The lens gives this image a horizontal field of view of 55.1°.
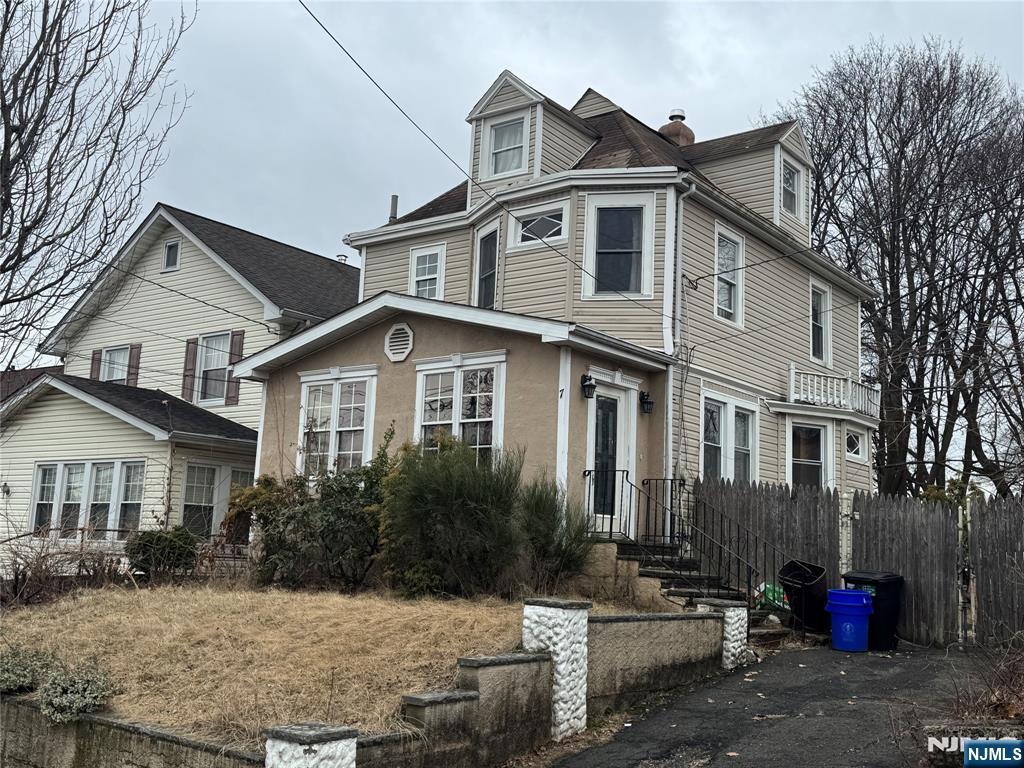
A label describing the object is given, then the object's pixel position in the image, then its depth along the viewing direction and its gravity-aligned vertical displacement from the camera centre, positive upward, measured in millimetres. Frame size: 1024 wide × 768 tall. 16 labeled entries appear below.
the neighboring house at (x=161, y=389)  19219 +2385
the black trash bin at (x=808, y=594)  11938 -768
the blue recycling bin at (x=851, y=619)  11555 -1013
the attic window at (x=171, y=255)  23406 +5906
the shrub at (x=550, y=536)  11109 -186
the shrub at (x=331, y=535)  12266 -318
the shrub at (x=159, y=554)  13703 -721
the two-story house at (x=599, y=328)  13594 +2977
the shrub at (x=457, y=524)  10844 -89
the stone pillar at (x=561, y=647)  8039 -1040
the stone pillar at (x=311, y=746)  5723 -1388
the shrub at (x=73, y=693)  7594 -1514
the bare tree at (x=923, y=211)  24125 +8291
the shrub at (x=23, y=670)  8391 -1491
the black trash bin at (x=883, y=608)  11812 -880
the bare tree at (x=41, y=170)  8125 +2763
